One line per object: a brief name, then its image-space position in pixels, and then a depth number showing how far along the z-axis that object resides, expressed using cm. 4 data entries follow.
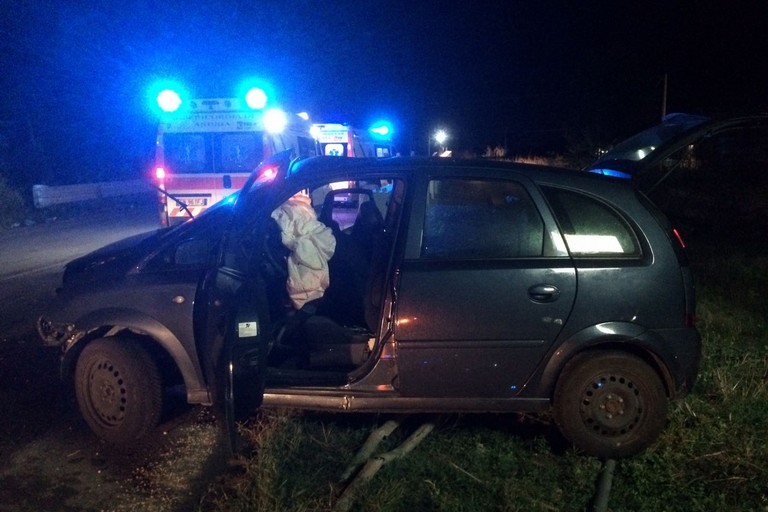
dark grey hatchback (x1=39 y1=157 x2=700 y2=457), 363
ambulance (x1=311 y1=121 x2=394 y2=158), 1609
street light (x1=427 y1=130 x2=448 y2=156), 4320
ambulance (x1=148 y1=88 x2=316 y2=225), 1035
